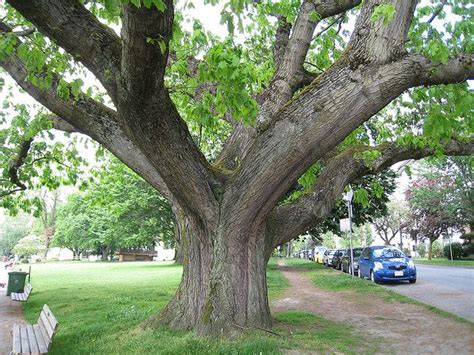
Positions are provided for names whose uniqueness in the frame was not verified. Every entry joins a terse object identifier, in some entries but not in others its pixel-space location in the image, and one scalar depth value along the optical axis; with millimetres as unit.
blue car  16500
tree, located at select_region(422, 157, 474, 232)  28281
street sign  18111
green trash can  13773
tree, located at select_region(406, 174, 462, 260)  32000
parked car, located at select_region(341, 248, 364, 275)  21255
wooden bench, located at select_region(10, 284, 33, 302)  11859
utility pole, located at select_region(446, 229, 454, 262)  34656
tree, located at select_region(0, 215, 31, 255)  91000
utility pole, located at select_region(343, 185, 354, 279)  15833
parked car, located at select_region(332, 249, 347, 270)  26956
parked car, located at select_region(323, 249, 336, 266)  31438
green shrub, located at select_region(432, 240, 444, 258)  49250
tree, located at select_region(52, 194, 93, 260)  57156
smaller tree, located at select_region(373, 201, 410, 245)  58688
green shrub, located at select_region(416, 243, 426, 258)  61562
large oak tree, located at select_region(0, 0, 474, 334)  4418
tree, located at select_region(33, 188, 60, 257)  68312
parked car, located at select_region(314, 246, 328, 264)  36750
